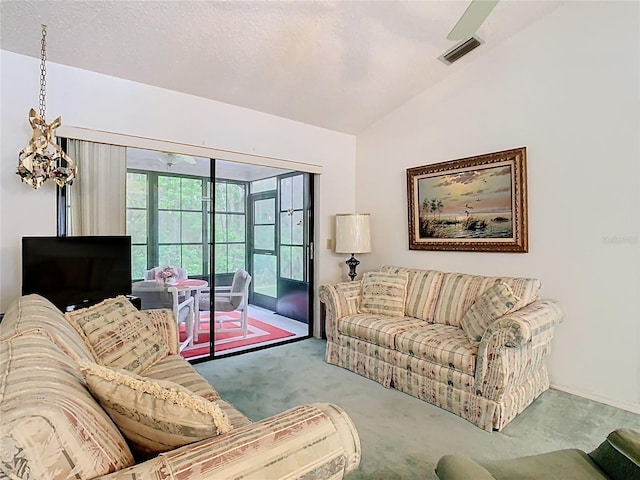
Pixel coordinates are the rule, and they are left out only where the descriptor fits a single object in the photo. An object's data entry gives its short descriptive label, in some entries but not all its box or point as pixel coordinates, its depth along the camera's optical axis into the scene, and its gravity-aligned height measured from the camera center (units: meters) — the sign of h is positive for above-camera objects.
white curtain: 2.78 +0.44
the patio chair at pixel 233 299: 3.62 -0.60
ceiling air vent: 2.83 +1.64
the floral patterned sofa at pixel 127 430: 0.69 -0.46
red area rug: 3.57 -1.06
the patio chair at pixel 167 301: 3.24 -0.54
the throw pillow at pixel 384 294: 3.40 -0.50
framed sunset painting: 3.09 +0.39
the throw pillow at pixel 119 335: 1.84 -0.51
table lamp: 4.03 +0.12
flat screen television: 2.40 -0.18
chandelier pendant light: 2.39 +0.60
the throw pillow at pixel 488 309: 2.48 -0.48
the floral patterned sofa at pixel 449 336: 2.28 -0.72
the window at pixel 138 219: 3.13 +0.22
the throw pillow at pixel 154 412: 0.94 -0.46
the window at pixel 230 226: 3.71 +0.20
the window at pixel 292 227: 4.35 +0.20
